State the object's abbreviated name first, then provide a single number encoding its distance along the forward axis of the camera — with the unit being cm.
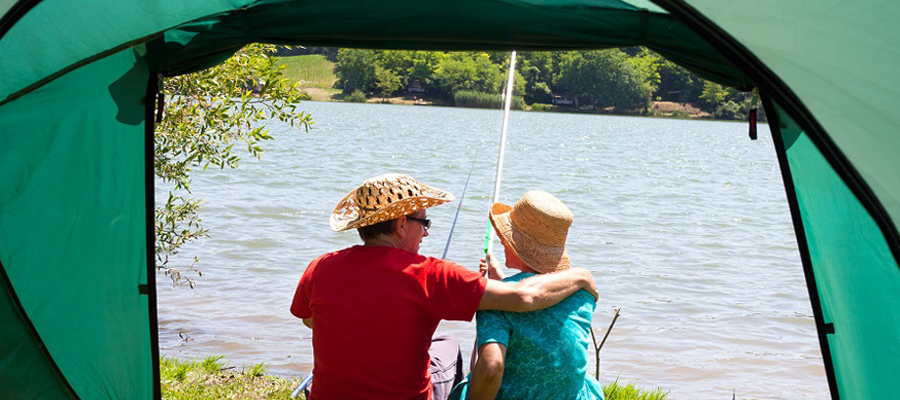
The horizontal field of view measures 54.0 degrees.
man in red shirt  259
